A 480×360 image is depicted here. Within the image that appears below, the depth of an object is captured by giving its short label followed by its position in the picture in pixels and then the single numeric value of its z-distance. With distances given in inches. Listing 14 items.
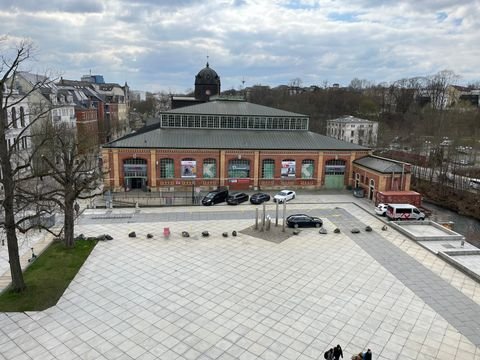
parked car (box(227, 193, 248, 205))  1427.2
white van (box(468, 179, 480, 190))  1886.2
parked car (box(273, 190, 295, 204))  1432.1
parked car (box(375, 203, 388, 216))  1316.4
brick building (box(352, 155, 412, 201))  1454.2
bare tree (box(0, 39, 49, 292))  597.8
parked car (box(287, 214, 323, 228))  1163.4
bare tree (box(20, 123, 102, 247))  897.3
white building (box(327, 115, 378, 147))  3383.4
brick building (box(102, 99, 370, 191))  1582.2
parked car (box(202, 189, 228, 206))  1414.9
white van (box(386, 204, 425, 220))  1259.8
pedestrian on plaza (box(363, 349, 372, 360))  499.5
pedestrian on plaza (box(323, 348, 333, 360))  507.5
